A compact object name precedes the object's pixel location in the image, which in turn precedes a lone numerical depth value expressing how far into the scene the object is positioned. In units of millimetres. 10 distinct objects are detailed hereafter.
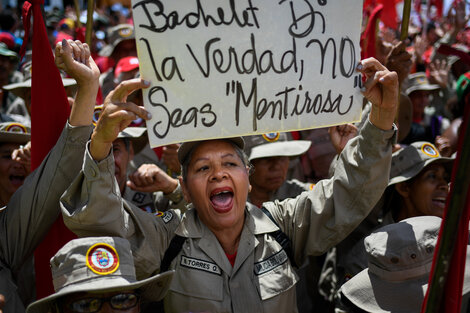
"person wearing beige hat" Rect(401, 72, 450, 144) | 5656
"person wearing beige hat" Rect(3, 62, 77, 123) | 4746
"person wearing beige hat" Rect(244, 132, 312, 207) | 4254
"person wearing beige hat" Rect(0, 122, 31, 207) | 3564
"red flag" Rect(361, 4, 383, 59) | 4145
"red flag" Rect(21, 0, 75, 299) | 2861
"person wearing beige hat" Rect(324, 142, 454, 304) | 3725
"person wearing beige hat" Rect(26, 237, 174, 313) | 2213
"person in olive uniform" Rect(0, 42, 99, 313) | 2650
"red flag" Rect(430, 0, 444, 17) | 10313
